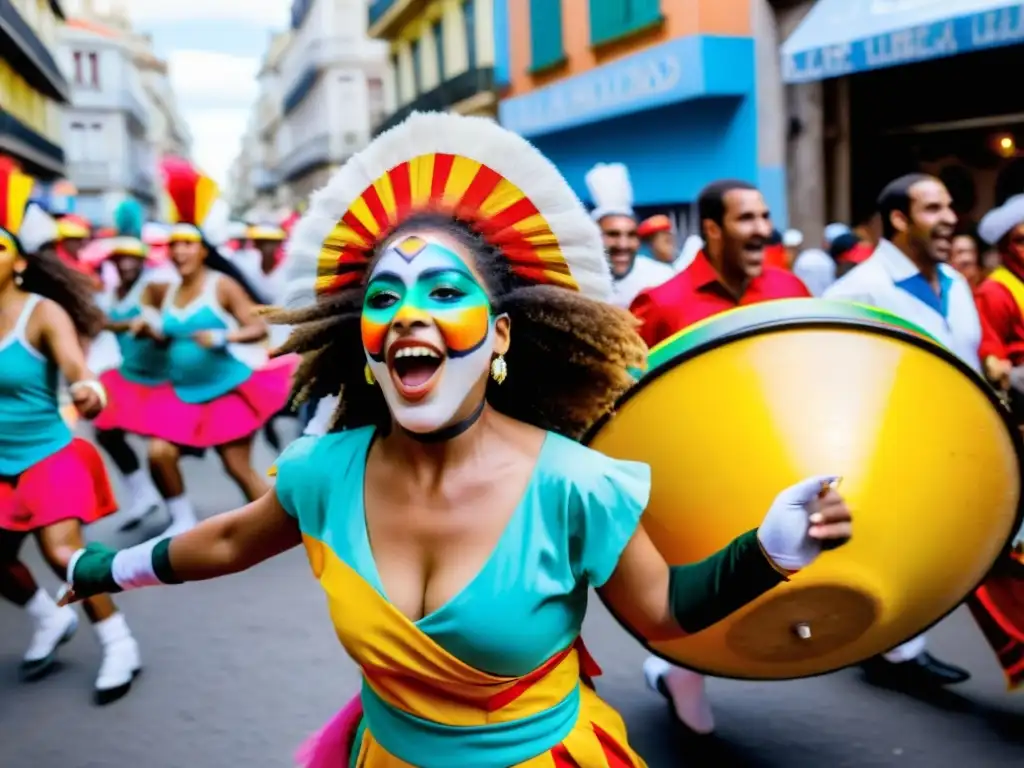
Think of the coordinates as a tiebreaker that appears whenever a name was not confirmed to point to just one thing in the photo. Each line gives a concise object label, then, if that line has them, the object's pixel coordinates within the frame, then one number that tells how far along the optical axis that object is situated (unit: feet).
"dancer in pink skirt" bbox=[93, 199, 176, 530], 20.75
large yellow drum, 6.38
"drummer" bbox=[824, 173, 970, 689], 12.78
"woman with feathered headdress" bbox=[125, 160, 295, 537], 19.88
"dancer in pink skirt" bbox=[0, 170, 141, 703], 13.17
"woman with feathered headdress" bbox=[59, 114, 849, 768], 5.86
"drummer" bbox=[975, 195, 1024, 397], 12.62
